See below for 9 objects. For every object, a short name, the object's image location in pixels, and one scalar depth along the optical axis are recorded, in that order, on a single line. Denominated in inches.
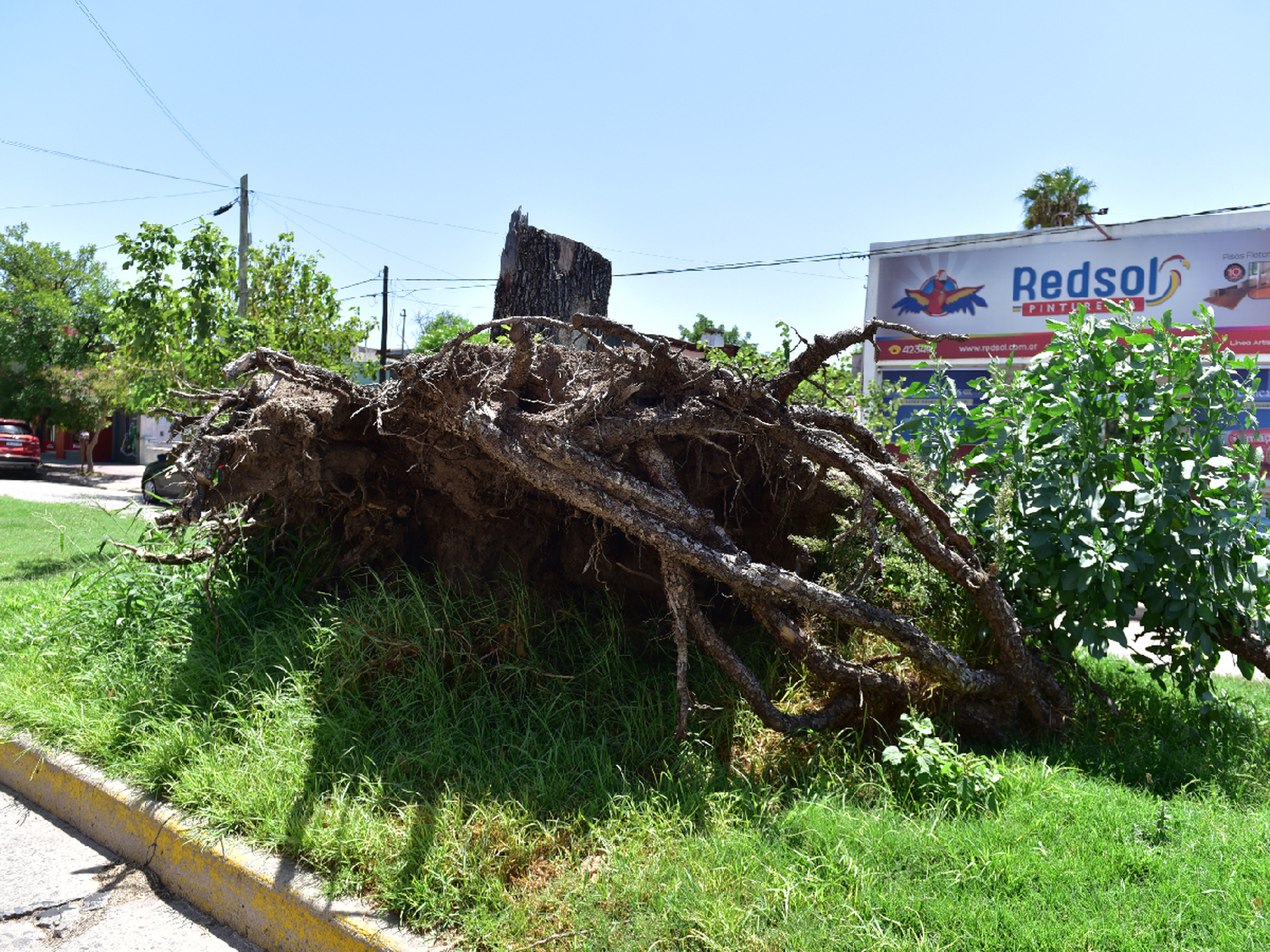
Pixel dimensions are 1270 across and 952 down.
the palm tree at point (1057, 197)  922.1
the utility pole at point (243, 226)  684.7
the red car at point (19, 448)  994.1
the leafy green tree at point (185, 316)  353.1
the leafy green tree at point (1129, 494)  154.9
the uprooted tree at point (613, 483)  145.2
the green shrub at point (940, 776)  127.2
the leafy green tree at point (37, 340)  1141.1
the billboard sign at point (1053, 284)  619.2
